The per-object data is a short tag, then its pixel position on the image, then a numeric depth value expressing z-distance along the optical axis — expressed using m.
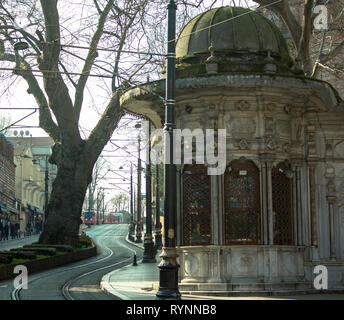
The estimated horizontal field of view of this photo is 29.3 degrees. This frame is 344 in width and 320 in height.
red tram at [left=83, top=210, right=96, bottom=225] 108.28
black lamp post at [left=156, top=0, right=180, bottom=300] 12.95
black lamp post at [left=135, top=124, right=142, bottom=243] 49.12
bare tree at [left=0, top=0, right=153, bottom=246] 29.56
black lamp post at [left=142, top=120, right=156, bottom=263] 29.58
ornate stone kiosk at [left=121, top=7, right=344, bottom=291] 15.54
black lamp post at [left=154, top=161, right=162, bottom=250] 40.19
